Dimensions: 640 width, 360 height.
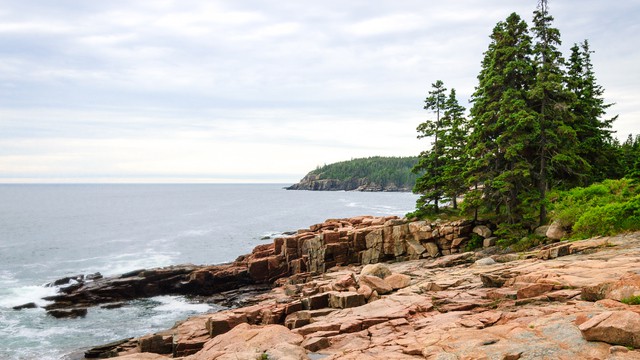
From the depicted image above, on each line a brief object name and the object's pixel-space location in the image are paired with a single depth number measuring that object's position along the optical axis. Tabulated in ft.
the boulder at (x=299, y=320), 60.23
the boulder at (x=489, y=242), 102.73
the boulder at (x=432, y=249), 113.80
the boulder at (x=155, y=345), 69.56
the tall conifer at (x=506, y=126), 92.84
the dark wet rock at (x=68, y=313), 110.01
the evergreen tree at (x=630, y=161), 95.29
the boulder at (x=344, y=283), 75.41
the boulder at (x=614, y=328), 29.40
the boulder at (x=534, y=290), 46.83
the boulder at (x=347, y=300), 65.41
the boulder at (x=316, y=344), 46.24
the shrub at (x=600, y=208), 68.74
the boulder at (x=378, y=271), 81.76
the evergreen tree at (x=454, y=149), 119.44
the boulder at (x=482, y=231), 106.11
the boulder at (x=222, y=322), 68.95
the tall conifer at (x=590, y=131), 114.83
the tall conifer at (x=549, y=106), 91.61
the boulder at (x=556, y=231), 82.89
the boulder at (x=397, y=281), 72.49
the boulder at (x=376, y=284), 70.44
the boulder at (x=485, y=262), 76.64
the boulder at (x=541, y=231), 89.44
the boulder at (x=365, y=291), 67.74
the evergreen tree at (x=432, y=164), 123.34
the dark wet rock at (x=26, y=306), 114.83
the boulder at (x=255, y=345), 42.06
